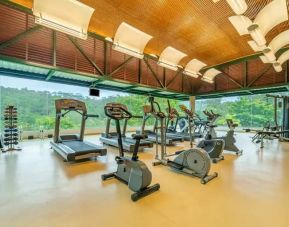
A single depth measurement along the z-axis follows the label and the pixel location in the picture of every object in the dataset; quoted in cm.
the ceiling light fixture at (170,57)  639
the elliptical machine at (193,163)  310
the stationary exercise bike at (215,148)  440
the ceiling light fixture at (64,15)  376
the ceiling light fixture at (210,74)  925
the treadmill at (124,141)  525
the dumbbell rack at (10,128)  512
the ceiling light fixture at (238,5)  299
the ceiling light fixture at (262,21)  371
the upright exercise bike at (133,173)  240
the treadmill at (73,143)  403
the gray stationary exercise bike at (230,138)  522
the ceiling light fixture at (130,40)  496
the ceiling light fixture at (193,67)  765
